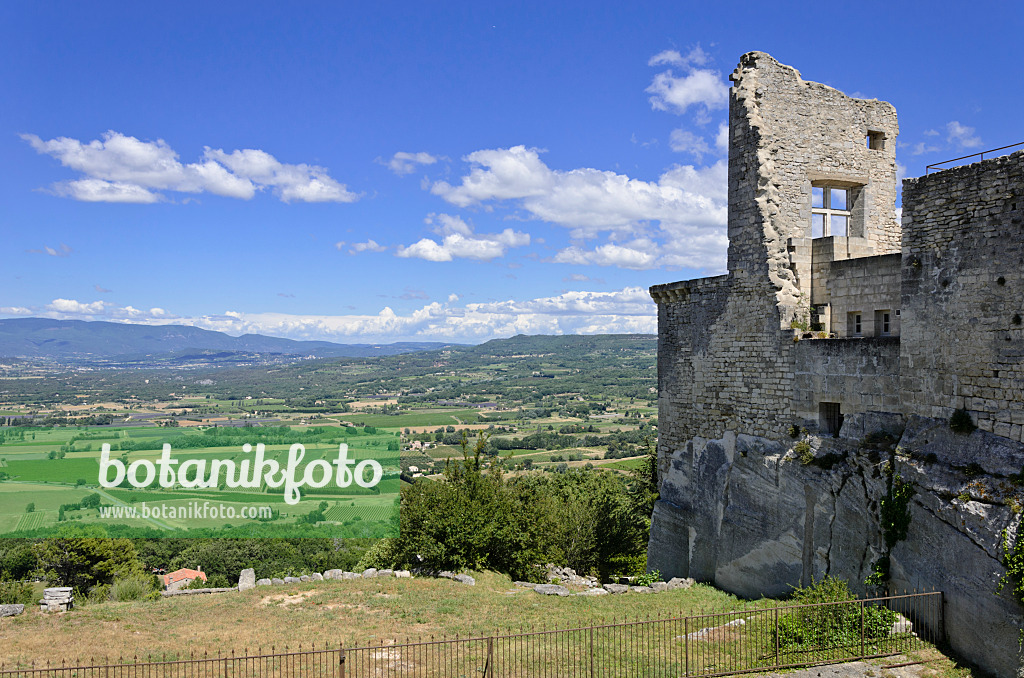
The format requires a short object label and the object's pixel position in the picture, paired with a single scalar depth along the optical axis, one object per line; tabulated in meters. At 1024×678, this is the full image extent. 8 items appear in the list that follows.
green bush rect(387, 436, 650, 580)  23.33
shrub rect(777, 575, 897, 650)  12.91
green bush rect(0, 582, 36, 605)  23.88
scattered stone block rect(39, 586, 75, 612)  19.17
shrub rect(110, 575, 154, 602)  24.27
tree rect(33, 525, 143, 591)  36.81
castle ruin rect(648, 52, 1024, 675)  12.82
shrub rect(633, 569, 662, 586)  22.16
